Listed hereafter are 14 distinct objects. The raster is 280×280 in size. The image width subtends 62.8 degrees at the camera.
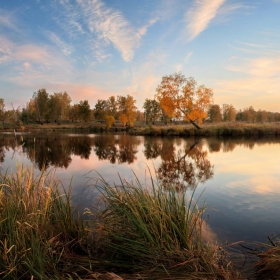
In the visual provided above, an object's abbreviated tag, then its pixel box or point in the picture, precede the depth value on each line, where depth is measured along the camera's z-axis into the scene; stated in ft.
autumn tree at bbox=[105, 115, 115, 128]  208.88
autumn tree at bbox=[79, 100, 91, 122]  260.03
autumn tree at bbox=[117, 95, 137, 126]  213.66
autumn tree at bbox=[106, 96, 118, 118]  250.16
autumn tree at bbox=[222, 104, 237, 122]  263.29
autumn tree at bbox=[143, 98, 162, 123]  269.64
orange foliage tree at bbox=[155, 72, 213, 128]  129.08
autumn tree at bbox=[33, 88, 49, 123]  258.57
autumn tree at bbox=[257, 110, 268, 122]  259.37
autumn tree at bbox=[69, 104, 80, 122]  305.00
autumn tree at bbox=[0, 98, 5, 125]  243.93
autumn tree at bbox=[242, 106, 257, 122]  248.52
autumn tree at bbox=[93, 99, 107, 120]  252.19
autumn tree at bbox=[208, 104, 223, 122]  249.14
